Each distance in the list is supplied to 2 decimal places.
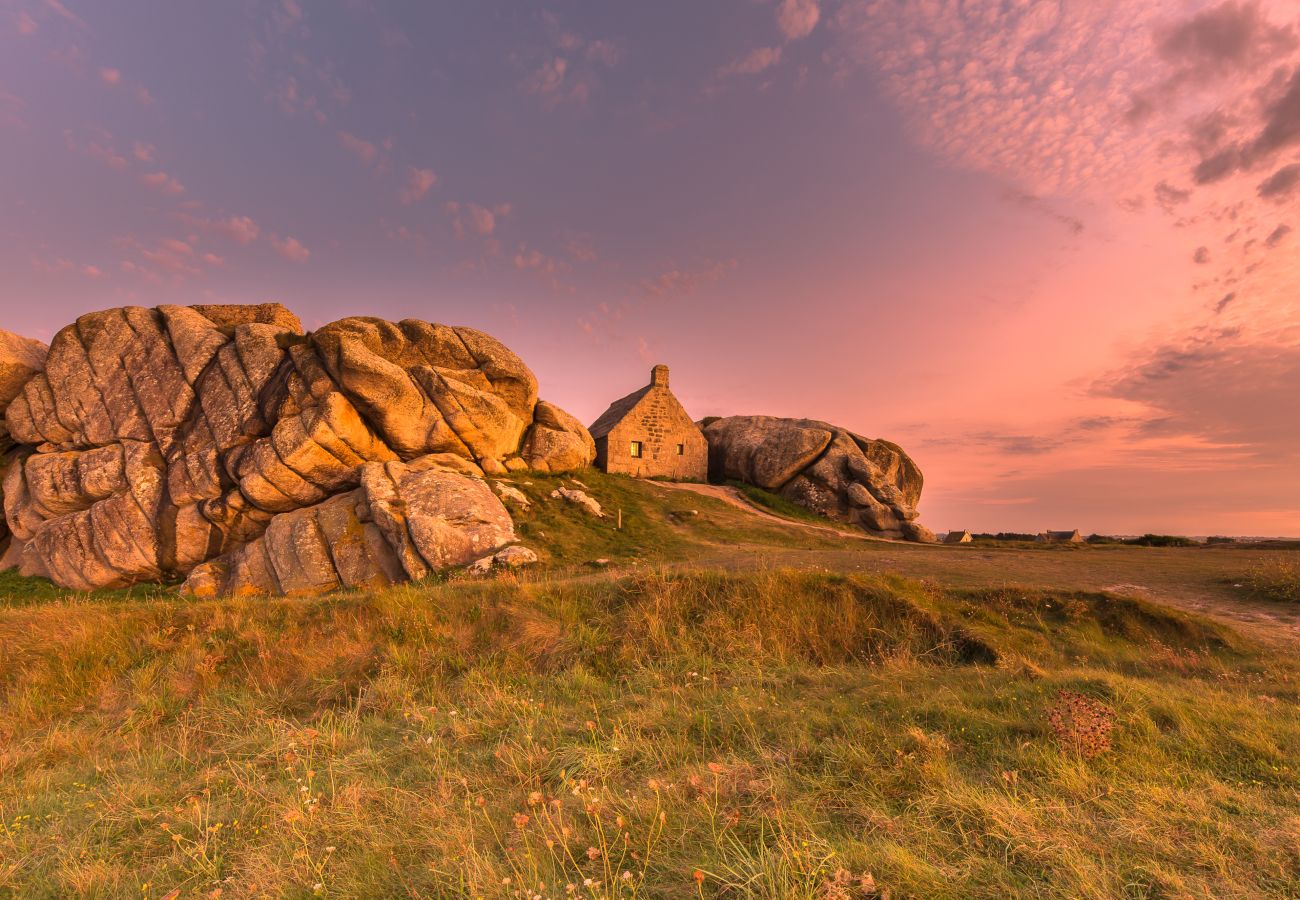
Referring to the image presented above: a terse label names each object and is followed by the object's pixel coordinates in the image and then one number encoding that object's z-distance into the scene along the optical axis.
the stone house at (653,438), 36.88
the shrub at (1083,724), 4.55
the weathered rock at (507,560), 18.25
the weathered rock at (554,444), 31.17
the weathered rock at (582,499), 26.88
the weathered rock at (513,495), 24.61
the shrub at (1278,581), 12.81
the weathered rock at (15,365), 25.25
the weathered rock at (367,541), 18.88
